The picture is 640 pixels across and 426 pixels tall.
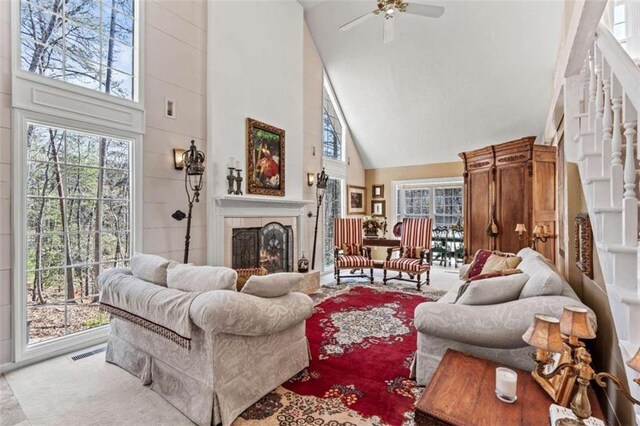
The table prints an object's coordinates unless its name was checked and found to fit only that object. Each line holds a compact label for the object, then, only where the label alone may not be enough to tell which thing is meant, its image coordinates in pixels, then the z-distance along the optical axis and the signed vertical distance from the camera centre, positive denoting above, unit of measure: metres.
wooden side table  1.31 -0.86
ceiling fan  3.26 +2.19
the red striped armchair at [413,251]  5.21 -0.68
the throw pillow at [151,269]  2.35 -0.43
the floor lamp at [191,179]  3.61 +0.43
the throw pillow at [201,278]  2.03 -0.44
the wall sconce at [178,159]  3.79 +0.66
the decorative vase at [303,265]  5.12 -0.86
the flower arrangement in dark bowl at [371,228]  6.95 -0.33
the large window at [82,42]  2.81 +1.69
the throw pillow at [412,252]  5.47 -0.68
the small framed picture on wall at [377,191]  7.94 +0.57
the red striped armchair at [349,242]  5.94 -0.56
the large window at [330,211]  6.72 +0.05
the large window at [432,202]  7.31 +0.28
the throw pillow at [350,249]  5.99 -0.69
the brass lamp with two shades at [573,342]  1.14 -0.54
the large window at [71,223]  2.82 -0.09
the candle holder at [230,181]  4.24 +0.44
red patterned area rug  1.98 -1.28
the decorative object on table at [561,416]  1.16 -0.78
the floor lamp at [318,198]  5.82 +0.29
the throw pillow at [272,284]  2.11 -0.50
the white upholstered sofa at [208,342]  1.86 -0.87
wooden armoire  4.50 +0.29
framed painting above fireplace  4.59 +0.84
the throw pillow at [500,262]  3.02 -0.49
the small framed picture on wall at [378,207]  7.93 +0.15
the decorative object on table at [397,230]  7.13 -0.38
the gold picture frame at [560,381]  1.35 -0.78
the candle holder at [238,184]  4.32 +0.41
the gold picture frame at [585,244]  2.02 -0.20
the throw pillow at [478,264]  3.55 -0.58
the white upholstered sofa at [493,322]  1.89 -0.71
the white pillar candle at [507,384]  1.45 -0.80
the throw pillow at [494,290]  2.14 -0.53
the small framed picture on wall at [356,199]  7.42 +0.35
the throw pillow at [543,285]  1.97 -0.46
